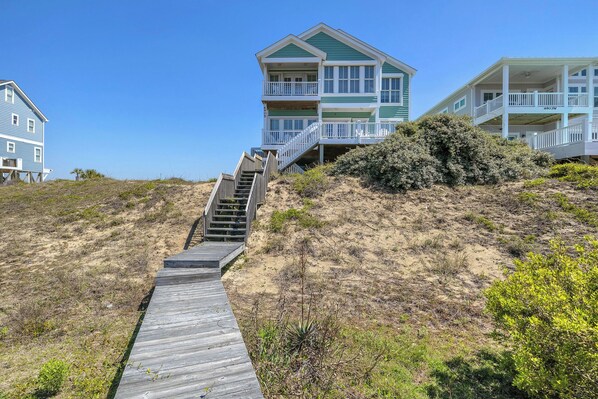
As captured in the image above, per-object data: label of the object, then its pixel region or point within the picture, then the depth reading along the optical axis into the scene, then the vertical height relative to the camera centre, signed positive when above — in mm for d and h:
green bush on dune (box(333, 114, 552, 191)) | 11953 +1624
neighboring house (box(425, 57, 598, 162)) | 15227 +6617
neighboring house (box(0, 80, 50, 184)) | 25609 +5360
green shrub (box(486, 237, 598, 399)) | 2361 -1170
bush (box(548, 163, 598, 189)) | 10661 +961
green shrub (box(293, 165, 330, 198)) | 11938 +519
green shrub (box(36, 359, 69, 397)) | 3229 -2075
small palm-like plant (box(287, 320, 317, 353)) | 3785 -1877
